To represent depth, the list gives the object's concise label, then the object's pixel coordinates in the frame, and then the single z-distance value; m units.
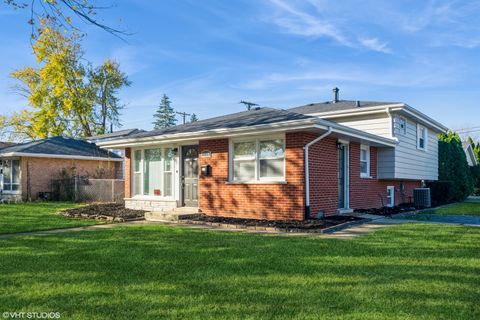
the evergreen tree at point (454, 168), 23.22
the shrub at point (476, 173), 31.48
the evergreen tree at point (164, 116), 73.75
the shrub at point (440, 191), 21.23
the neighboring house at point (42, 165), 22.06
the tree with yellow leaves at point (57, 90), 38.31
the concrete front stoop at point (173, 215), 11.88
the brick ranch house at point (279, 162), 10.91
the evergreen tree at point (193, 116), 80.56
